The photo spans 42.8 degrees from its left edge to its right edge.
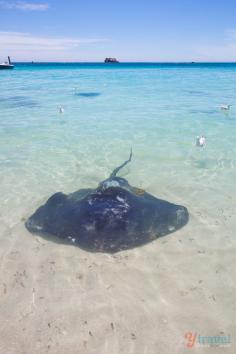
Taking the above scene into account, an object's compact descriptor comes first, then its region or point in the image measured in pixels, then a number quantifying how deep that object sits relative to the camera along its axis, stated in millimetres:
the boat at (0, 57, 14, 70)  67769
